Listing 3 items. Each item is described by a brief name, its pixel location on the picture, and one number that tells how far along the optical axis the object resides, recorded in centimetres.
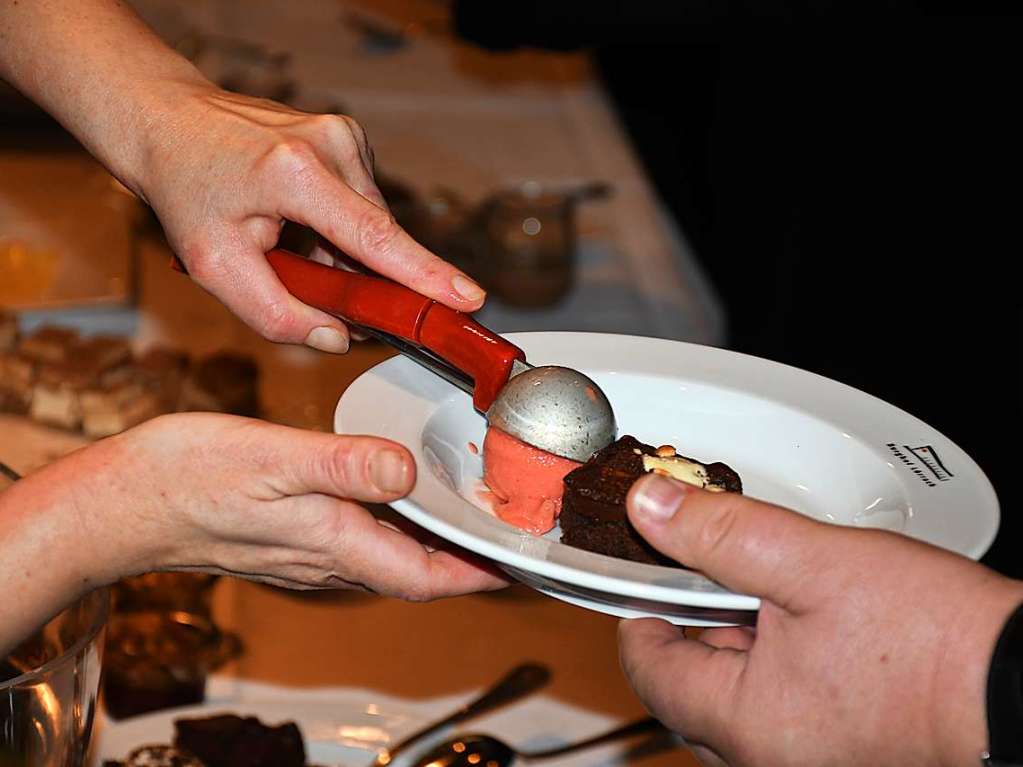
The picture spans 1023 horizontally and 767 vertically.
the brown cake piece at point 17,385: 91
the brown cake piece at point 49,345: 92
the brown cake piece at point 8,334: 94
